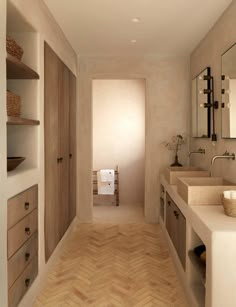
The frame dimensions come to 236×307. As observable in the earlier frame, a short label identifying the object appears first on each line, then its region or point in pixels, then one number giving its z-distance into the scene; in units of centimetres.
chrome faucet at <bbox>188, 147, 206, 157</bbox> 265
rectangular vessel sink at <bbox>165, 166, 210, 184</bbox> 240
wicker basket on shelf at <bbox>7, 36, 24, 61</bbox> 141
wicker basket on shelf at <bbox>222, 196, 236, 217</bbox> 138
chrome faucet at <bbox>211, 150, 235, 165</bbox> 191
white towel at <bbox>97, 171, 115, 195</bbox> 395
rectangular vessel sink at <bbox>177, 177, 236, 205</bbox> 165
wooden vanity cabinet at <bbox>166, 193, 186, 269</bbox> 182
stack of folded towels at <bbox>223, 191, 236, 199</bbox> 148
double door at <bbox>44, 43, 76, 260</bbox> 200
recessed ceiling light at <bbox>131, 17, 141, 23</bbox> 215
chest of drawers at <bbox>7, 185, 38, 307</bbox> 136
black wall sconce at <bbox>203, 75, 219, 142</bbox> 228
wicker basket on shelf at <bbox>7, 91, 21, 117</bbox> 142
